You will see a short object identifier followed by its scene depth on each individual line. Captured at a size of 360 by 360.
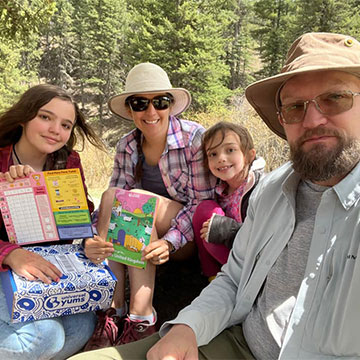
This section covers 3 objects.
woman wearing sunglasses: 2.14
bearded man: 1.14
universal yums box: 1.59
